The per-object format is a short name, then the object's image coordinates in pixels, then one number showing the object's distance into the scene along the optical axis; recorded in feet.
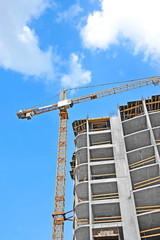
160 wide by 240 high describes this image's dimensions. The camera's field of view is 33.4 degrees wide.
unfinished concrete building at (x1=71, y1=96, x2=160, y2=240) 107.65
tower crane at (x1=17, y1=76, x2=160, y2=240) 148.88
